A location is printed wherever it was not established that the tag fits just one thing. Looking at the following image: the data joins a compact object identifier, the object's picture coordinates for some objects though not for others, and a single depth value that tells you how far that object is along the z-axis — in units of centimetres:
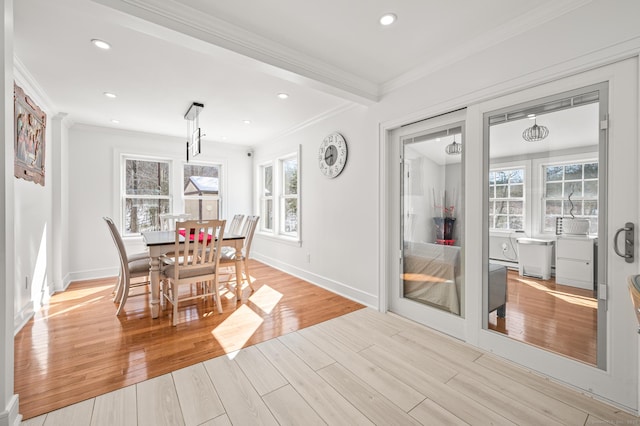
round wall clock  366
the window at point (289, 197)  504
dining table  295
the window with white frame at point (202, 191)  549
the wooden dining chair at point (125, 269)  297
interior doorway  179
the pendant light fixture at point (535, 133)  200
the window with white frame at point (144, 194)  495
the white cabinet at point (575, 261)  180
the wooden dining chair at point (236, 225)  454
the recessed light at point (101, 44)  221
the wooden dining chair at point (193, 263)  284
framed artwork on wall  261
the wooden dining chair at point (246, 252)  358
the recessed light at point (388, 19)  197
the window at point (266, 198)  578
